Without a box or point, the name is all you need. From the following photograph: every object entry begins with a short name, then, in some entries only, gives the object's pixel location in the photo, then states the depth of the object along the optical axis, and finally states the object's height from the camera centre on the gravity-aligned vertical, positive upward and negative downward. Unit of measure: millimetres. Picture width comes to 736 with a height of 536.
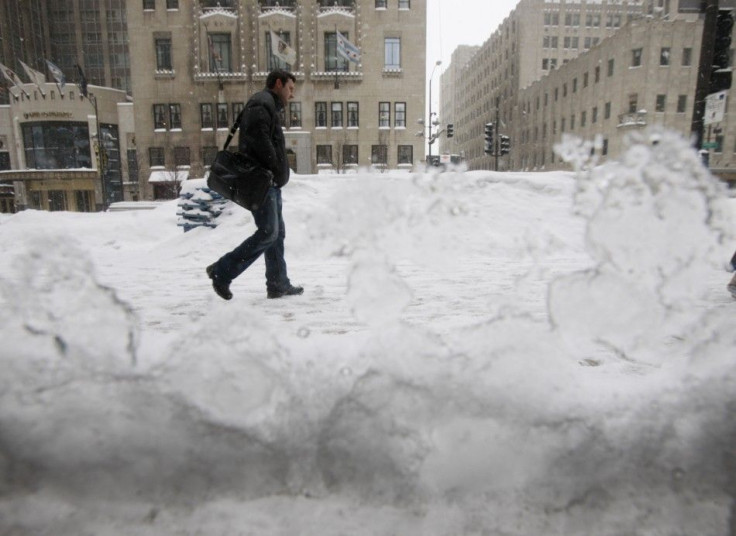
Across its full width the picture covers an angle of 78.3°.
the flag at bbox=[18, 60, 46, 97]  34112 +8217
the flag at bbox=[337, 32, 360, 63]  28391 +8229
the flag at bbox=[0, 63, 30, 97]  29512 +7633
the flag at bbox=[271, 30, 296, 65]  27356 +7798
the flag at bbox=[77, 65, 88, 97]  30009 +6603
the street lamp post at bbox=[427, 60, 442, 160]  32472 +5996
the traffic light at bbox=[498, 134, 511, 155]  27734 +2312
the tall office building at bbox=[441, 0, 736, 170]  38969 +11437
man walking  3555 +185
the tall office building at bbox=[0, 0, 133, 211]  40969 +3544
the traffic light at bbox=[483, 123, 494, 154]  27469 +2583
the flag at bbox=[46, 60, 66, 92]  31523 +7702
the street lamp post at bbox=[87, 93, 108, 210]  34309 +1867
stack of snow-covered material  8625 -478
